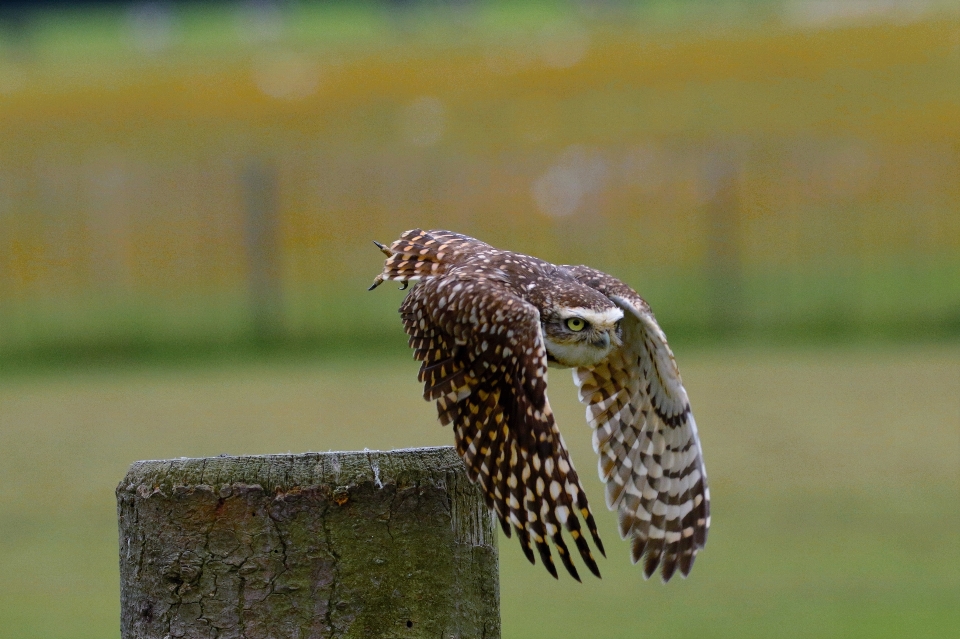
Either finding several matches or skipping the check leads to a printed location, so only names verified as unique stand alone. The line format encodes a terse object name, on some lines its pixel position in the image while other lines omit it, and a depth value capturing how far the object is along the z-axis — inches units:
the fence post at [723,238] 1430.9
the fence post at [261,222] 1521.9
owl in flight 285.1
